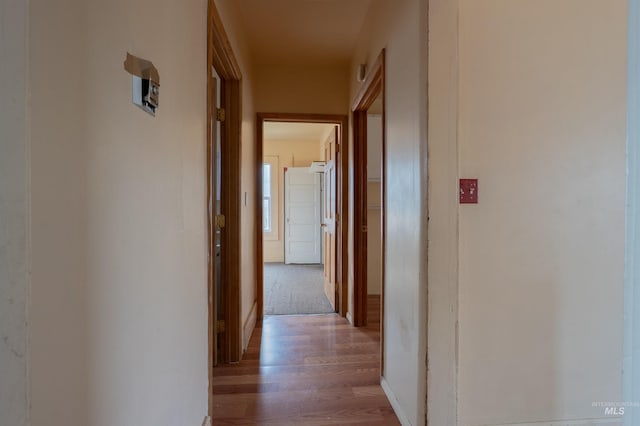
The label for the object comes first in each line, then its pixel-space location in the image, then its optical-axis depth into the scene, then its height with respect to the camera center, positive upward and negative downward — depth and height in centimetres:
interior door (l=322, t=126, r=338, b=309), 353 -15
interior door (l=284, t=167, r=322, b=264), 653 -12
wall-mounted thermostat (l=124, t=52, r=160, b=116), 80 +35
